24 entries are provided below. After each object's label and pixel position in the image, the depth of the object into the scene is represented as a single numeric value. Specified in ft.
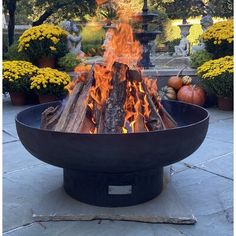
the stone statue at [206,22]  26.51
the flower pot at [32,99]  17.52
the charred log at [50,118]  7.64
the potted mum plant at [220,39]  17.47
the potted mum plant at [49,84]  16.29
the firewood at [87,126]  7.00
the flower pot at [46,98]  16.88
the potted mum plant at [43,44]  18.50
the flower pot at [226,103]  15.97
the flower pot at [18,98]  17.25
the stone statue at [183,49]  38.79
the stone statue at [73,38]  21.37
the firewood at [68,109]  7.15
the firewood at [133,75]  7.20
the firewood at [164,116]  7.69
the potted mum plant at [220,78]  15.47
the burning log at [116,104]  6.91
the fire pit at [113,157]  5.96
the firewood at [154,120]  6.99
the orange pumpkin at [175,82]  17.38
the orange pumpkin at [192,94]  16.54
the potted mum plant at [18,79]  16.64
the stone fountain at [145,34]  21.22
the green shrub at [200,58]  18.54
